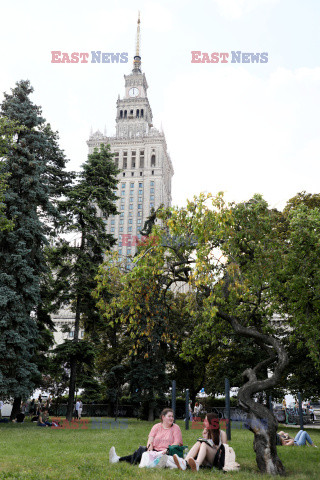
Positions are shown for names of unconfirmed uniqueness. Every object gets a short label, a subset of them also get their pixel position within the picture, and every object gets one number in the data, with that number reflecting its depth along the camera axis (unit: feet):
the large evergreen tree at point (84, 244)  77.00
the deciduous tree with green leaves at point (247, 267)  28.63
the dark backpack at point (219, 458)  25.23
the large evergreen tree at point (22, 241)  63.10
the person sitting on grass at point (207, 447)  24.49
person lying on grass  40.40
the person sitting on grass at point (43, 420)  65.72
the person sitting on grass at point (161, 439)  26.22
